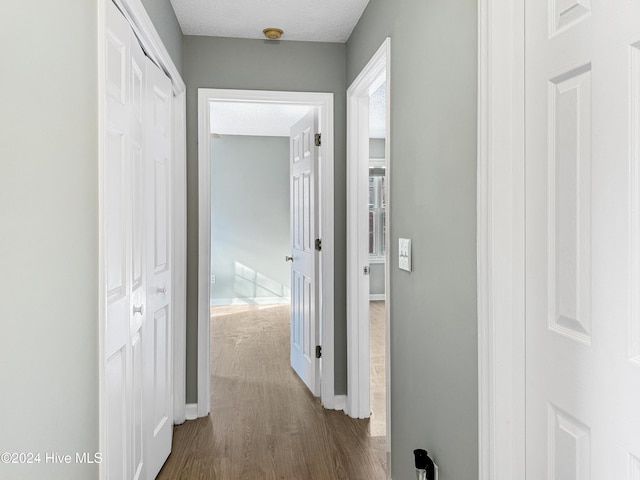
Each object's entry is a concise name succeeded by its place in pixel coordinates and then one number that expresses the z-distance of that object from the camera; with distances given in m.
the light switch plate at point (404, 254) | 1.84
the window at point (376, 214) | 7.40
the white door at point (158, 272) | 2.07
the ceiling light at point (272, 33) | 2.79
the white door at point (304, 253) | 3.19
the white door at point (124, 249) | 1.50
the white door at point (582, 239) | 0.87
